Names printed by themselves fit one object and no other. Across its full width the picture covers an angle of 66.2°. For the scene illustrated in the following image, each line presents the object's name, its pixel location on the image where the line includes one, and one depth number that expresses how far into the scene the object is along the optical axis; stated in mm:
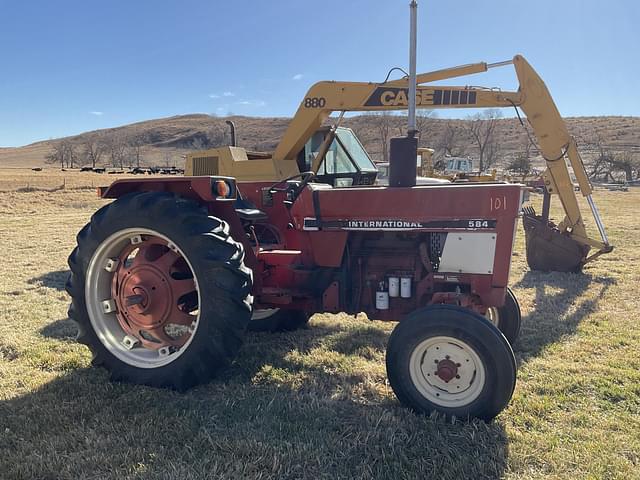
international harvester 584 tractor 2895
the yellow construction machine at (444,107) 6145
